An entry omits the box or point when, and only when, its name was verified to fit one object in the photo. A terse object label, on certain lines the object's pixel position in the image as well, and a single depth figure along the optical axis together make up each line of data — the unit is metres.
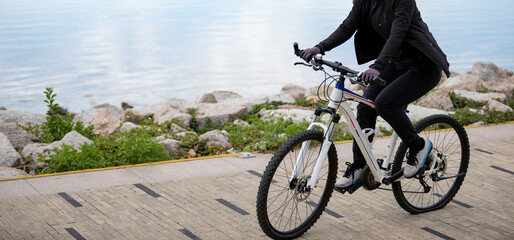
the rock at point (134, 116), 9.20
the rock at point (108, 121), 8.13
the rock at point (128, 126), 7.97
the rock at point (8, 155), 6.23
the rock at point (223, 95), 11.87
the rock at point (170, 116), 8.43
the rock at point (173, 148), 6.82
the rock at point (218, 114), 8.55
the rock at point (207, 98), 11.00
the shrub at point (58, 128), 7.27
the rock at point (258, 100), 9.79
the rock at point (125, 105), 14.56
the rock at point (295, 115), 8.05
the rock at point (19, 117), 8.86
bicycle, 4.07
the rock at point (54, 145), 6.32
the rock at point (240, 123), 8.32
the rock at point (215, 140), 7.15
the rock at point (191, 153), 6.89
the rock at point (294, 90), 12.45
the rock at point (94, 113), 9.98
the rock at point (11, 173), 5.60
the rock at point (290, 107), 9.34
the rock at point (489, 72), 13.09
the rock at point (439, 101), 9.86
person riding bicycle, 4.27
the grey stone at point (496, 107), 9.02
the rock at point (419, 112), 9.01
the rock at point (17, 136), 7.22
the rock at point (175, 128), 7.92
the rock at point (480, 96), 10.03
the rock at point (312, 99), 10.05
